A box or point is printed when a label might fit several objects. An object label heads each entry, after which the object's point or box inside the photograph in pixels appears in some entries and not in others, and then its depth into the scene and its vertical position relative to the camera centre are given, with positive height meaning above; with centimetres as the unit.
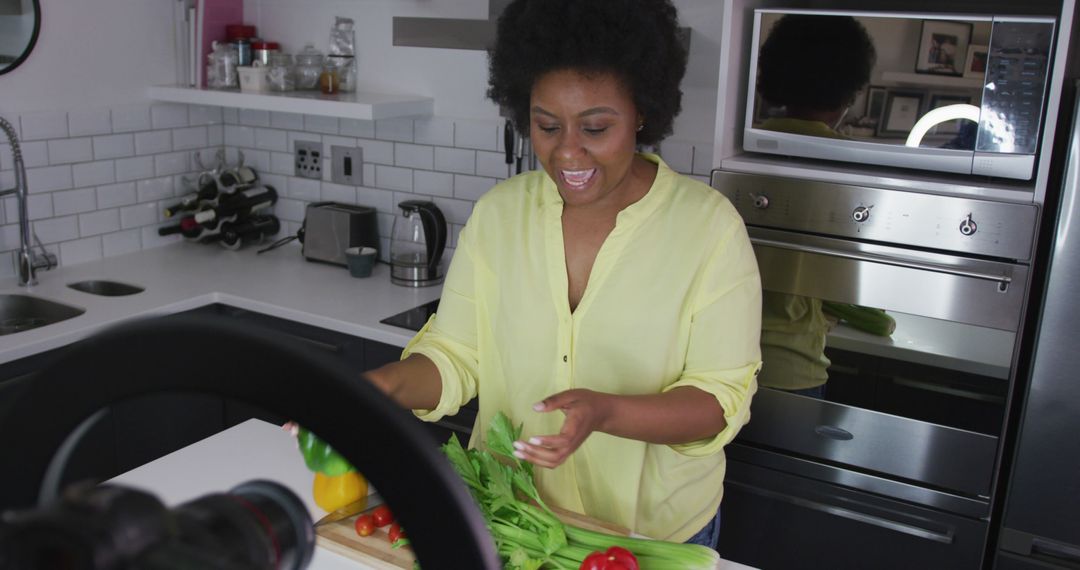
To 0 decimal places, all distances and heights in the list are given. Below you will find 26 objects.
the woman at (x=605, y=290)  147 -33
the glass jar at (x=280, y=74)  316 -2
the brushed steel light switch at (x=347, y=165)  328 -32
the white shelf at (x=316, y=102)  285 -10
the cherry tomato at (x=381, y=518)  137 -63
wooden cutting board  132 -65
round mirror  279 +7
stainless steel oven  206 -63
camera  36 -18
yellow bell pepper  140 -61
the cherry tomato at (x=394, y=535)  132 -63
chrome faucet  276 -50
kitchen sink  276 -74
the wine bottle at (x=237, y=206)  332 -48
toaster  318 -53
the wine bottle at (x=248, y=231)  335 -58
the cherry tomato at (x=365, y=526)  135 -63
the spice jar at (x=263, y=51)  320 +5
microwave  194 +2
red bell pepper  121 -60
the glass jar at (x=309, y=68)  321 +0
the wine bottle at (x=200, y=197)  334 -46
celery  130 -62
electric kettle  297 -52
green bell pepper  131 -53
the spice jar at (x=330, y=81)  315 -4
